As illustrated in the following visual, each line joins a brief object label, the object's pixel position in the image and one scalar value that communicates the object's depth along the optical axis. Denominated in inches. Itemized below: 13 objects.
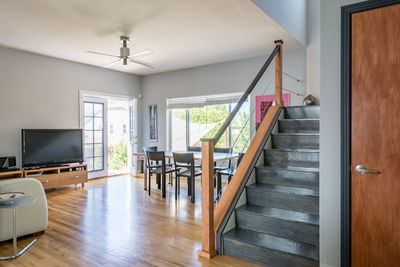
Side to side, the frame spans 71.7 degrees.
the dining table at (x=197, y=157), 171.4
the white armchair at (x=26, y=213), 111.7
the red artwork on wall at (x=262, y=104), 224.4
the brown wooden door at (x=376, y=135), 73.1
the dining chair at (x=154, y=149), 239.5
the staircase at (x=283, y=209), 94.1
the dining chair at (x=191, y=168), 172.4
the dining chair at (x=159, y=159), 187.2
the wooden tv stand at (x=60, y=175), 202.2
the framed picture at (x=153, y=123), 297.6
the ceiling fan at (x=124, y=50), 177.0
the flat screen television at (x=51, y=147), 204.1
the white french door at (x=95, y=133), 257.3
